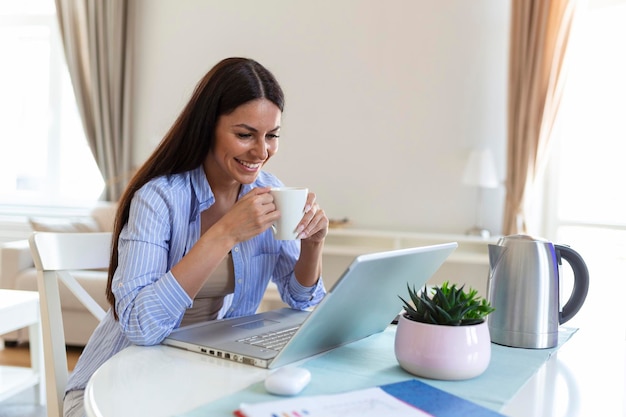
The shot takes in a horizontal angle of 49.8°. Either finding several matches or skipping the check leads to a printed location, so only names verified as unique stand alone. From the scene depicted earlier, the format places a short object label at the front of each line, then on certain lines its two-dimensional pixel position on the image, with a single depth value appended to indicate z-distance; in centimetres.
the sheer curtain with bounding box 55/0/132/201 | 449
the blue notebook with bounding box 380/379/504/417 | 80
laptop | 94
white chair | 133
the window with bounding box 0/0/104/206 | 480
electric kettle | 112
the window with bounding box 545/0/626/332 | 355
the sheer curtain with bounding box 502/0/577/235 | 352
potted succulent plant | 92
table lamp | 360
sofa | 350
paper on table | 76
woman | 121
